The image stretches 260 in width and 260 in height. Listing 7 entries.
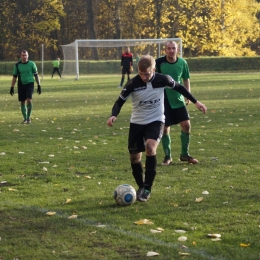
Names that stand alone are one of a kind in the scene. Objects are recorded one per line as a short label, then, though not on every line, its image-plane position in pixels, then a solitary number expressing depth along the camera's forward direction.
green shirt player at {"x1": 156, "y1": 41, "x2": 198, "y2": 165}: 16.80
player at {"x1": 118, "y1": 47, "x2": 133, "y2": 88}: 55.02
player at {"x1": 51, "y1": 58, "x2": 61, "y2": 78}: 80.70
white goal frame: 73.80
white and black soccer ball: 12.18
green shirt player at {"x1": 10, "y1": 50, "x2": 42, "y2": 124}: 27.64
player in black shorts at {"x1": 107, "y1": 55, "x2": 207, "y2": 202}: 12.70
